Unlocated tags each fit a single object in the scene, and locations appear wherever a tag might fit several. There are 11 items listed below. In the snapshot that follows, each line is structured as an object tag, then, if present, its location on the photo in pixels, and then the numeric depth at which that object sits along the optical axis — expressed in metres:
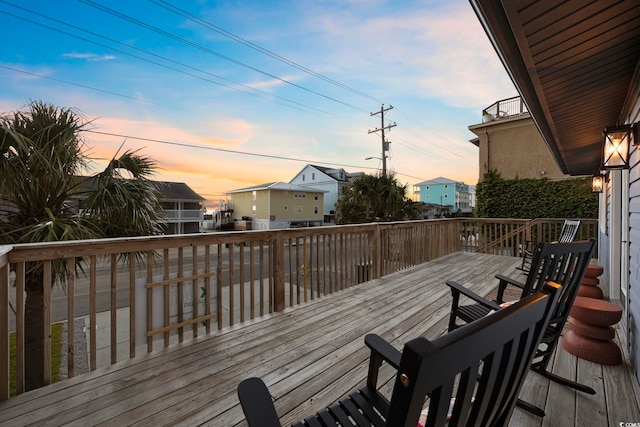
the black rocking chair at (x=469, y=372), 0.44
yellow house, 23.17
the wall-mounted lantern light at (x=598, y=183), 5.10
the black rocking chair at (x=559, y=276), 1.78
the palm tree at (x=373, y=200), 10.34
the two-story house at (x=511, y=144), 10.86
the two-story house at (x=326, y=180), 29.50
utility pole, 17.50
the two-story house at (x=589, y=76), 1.41
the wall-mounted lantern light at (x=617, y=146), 2.23
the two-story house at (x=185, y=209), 19.55
